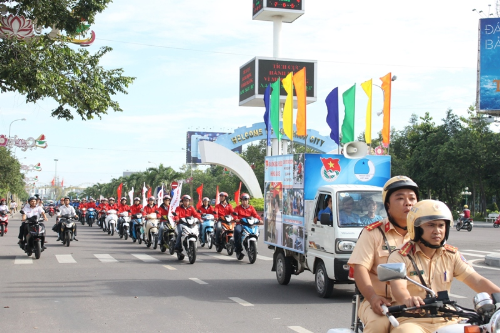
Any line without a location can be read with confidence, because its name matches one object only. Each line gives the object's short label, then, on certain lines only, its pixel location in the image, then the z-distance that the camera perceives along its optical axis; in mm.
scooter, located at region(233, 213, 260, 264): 16766
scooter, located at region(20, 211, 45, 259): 17203
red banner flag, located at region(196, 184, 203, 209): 27388
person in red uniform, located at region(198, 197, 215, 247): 21250
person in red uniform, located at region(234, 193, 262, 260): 17188
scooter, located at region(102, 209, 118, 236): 30841
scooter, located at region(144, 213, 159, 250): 21861
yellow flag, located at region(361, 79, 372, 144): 19125
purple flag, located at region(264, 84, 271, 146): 22594
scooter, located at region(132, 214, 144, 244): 24303
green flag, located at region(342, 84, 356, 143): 18516
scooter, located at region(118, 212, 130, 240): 27250
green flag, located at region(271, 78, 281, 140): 21266
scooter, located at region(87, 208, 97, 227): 42997
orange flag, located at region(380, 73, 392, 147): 18786
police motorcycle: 3248
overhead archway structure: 47969
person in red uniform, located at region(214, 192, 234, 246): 19562
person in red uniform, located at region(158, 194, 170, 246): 19562
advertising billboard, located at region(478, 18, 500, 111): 33844
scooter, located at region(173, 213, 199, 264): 16312
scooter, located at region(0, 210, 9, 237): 28892
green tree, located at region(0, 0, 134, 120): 14312
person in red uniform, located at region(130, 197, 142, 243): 24625
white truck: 10383
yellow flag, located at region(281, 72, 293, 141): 20250
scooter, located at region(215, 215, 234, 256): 19141
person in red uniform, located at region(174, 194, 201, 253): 17234
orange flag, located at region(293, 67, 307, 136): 19750
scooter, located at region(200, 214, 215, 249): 21064
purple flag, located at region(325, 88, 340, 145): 18953
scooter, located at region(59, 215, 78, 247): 22250
